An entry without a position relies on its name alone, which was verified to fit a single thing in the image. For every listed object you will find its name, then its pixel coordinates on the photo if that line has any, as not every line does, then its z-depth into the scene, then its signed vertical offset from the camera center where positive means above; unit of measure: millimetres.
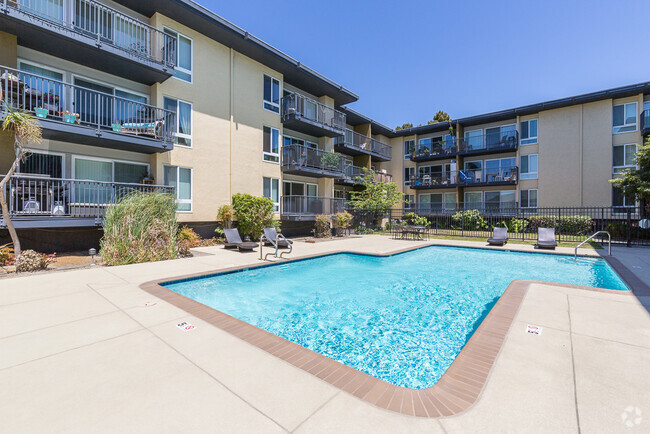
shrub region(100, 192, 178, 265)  8312 -491
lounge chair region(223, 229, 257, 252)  11000 -1118
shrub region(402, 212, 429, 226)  22844 -396
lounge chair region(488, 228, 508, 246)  13490 -1102
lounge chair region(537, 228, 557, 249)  12172 -1024
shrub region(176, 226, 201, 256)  9834 -983
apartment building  9344 +4578
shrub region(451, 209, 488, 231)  21191 -366
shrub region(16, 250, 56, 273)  6977 -1200
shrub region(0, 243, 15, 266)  7500 -1140
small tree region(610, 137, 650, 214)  13695 +1836
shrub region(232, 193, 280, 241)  13570 +77
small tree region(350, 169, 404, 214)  21109 +1411
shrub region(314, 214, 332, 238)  17234 -698
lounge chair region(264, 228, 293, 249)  11485 -880
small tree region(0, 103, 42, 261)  7366 +2229
